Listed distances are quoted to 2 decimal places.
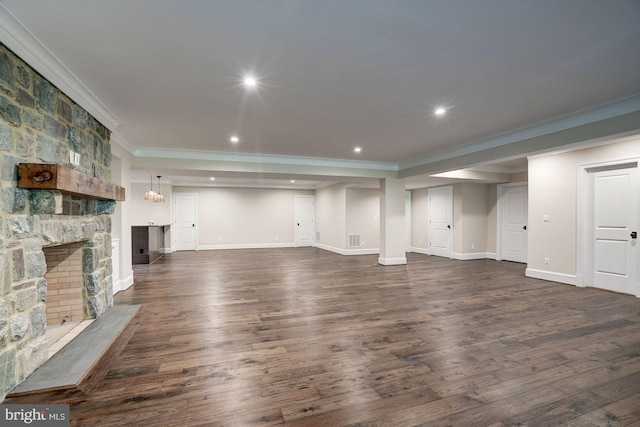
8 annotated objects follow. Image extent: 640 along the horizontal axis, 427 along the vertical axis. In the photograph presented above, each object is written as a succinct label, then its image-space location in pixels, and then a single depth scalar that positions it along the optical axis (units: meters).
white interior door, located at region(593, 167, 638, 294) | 4.55
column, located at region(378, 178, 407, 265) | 7.09
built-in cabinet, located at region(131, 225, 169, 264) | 7.43
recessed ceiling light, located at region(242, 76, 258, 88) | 2.66
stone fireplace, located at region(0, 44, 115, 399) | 2.00
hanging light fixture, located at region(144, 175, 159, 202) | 7.71
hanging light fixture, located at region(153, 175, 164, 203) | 7.89
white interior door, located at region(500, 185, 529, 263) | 7.47
